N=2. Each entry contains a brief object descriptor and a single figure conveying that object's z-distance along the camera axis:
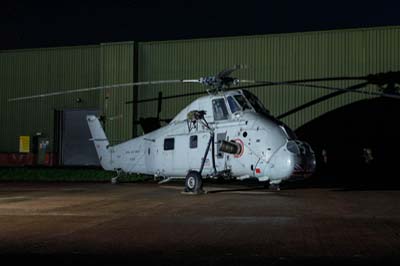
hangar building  33.47
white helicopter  20.55
